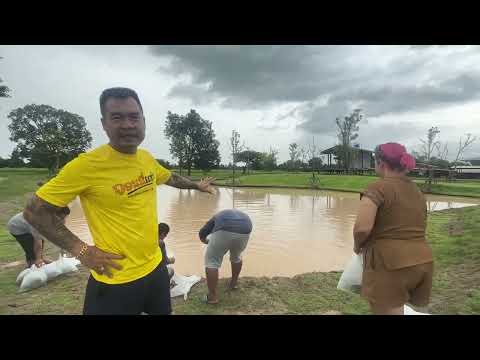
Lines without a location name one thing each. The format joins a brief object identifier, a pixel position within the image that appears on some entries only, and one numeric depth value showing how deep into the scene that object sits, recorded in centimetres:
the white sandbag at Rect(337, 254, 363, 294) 224
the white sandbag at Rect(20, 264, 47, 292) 367
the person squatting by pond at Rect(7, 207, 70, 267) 416
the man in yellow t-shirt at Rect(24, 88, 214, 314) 144
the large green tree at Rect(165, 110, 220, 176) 5081
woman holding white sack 172
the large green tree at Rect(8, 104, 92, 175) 4316
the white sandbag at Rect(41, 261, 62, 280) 395
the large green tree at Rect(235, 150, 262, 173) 4872
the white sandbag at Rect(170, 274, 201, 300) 347
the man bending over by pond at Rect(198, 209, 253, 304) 312
